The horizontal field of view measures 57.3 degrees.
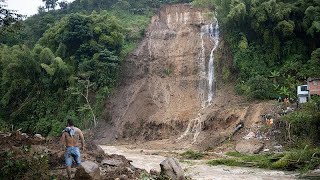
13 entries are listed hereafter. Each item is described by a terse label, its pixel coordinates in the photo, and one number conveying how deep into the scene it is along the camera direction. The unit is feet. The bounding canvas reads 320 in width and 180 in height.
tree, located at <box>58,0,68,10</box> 141.14
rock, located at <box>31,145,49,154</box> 29.70
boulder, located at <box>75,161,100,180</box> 21.92
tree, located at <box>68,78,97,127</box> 75.39
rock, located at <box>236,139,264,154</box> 47.61
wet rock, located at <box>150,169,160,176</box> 27.50
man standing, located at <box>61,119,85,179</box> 23.86
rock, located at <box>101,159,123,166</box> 28.91
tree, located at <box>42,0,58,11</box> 148.78
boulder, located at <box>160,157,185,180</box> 25.69
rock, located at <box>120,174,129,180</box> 24.05
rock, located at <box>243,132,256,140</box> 52.87
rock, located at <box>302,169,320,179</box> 31.62
